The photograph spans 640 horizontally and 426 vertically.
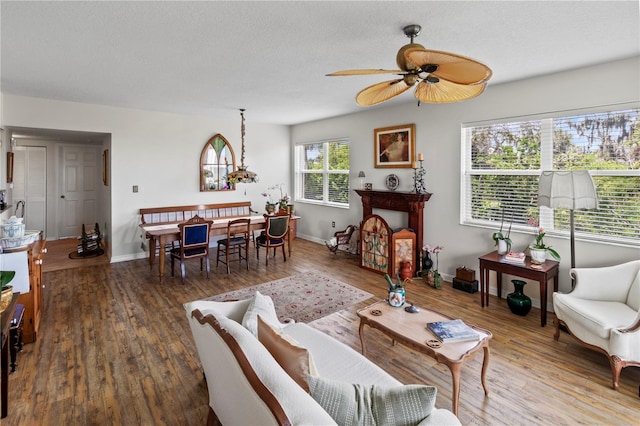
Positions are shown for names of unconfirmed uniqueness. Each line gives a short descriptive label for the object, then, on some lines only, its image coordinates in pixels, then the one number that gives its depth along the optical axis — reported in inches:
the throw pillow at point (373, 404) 48.6
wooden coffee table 76.6
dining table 175.5
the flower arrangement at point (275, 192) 283.5
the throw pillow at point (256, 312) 72.1
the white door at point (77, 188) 282.4
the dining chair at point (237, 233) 196.5
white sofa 42.1
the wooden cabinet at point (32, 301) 110.4
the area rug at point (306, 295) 140.5
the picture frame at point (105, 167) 226.6
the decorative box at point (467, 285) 159.9
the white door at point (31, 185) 260.7
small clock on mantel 201.6
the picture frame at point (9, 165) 203.8
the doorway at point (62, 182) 262.1
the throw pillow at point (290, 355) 52.3
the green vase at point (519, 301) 133.3
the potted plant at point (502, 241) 147.1
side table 123.3
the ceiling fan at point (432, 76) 67.6
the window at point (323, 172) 248.8
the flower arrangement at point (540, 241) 131.1
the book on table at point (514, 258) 134.3
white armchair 88.7
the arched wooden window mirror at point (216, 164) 245.6
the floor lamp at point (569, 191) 117.1
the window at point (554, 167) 121.3
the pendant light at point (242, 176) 206.7
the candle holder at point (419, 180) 184.9
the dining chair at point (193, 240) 174.1
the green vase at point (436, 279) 167.5
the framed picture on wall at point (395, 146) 190.5
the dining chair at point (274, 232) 205.6
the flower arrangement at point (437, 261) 167.5
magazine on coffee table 83.8
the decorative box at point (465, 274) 160.9
